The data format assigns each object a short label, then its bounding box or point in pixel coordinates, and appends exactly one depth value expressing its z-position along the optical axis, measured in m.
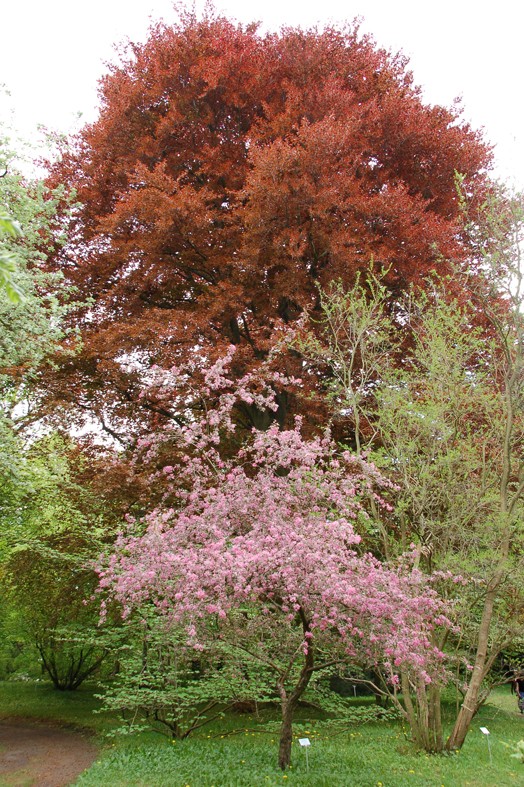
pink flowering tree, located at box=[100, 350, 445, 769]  4.87
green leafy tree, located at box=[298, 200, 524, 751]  7.20
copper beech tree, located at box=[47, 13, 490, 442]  9.22
